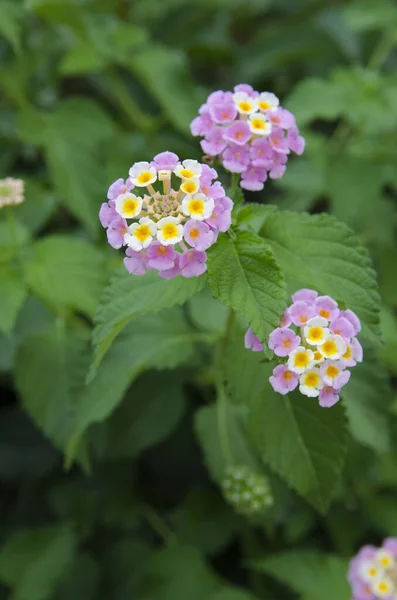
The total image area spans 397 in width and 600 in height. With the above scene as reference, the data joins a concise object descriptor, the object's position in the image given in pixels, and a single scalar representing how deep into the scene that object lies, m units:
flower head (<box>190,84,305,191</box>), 0.49
